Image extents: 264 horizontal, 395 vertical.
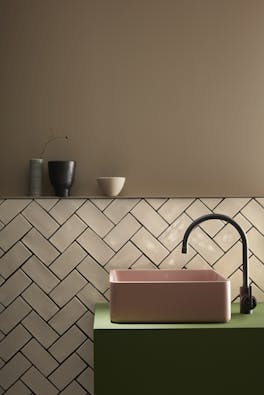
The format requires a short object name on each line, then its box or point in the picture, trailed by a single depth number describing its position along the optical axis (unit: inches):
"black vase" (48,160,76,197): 115.3
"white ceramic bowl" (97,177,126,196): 115.6
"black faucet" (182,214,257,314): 104.6
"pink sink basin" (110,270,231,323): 96.9
